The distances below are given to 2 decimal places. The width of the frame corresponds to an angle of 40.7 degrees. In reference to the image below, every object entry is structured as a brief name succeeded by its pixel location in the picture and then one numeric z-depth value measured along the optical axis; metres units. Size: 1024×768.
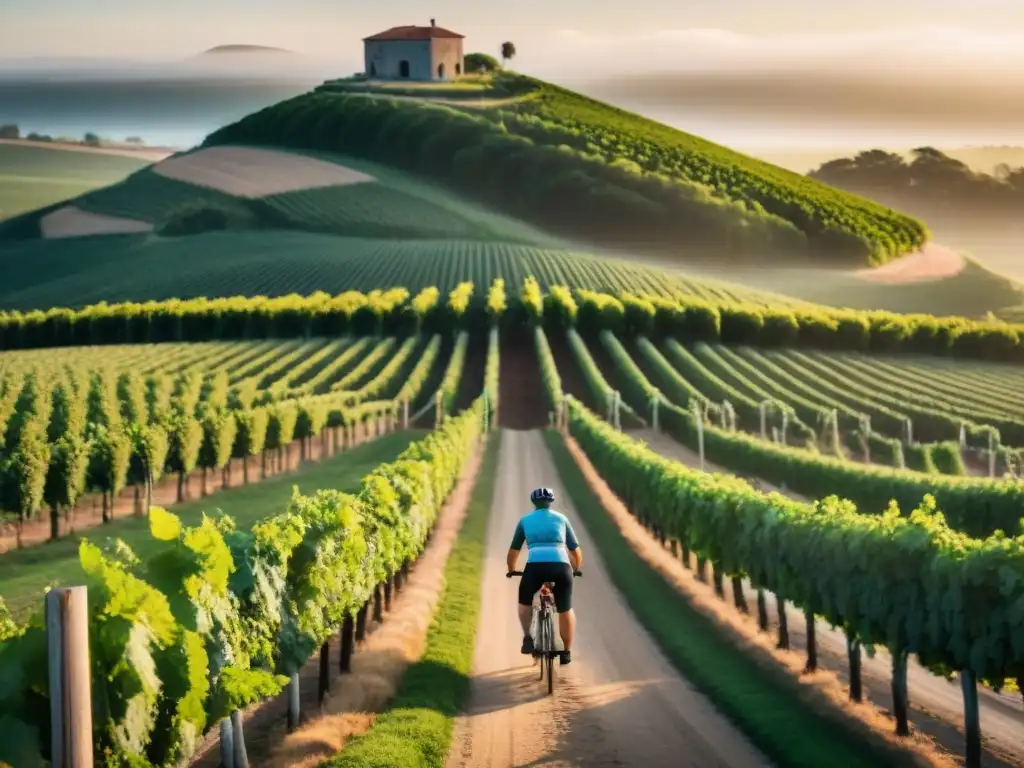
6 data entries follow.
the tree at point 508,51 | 150.32
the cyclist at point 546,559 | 17.12
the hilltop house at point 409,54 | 152.38
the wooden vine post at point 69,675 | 8.56
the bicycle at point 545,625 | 17.30
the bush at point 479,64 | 162.12
